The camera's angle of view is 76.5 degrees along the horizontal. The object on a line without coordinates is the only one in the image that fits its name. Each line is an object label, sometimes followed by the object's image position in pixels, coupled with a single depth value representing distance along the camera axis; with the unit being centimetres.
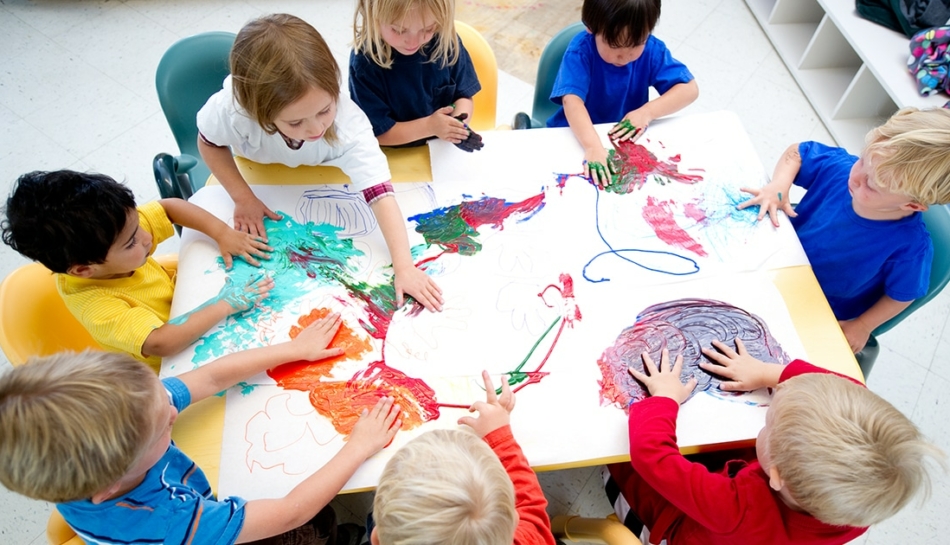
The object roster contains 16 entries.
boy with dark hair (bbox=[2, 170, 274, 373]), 113
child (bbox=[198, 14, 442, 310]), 119
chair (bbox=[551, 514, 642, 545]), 115
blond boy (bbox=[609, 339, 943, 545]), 96
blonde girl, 137
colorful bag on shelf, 227
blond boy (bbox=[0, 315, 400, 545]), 83
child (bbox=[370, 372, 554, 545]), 83
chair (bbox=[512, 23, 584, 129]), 182
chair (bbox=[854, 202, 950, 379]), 144
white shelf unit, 242
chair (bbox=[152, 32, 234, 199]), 161
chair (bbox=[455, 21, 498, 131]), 176
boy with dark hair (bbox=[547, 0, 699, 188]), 153
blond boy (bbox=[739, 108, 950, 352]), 124
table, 112
